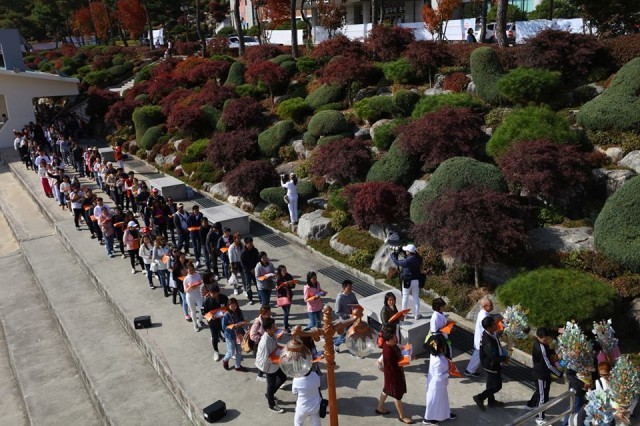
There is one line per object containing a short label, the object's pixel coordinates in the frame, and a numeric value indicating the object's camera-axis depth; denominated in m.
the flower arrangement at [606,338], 7.98
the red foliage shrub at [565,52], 17.31
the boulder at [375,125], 18.57
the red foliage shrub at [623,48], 17.19
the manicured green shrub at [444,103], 17.38
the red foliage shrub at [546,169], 12.85
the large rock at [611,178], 13.13
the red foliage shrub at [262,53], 30.59
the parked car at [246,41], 48.22
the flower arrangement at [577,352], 7.50
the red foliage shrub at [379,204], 14.24
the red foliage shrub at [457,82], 19.32
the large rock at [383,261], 13.57
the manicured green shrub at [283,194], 17.81
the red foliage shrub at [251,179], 18.53
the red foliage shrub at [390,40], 23.67
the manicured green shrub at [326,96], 22.77
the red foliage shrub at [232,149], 20.66
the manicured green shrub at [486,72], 17.73
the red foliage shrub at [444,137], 15.29
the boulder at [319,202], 17.19
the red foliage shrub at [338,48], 25.20
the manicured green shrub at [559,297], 9.77
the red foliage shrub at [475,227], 11.27
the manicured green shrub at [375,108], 19.47
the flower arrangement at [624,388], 6.69
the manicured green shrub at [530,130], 14.09
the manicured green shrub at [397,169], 15.86
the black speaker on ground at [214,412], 8.73
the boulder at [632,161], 13.36
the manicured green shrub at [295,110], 22.66
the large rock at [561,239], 12.09
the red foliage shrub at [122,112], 31.09
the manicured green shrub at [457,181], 13.48
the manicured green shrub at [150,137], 27.19
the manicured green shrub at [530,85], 16.53
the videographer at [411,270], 10.51
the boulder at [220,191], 20.24
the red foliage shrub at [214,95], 26.28
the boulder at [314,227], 15.94
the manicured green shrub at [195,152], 23.38
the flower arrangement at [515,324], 8.66
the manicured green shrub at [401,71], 21.36
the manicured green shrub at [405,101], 19.27
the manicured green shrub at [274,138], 21.10
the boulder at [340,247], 14.81
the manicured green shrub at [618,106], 14.29
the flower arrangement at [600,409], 6.86
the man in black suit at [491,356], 8.37
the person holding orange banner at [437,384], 8.03
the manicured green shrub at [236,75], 28.91
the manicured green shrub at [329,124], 19.94
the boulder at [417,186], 15.24
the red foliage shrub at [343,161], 16.66
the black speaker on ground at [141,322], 11.76
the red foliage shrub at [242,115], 23.09
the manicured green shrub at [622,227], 11.04
